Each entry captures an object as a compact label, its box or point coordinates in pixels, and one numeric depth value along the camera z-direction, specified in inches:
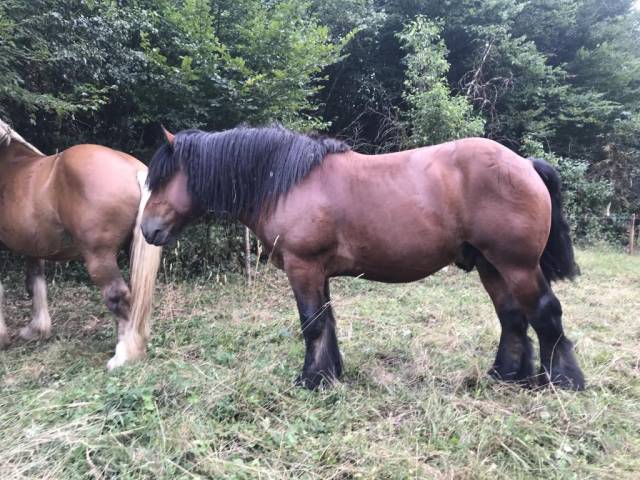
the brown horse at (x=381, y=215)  100.1
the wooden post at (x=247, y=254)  234.7
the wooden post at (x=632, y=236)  415.5
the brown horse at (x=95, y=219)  127.5
